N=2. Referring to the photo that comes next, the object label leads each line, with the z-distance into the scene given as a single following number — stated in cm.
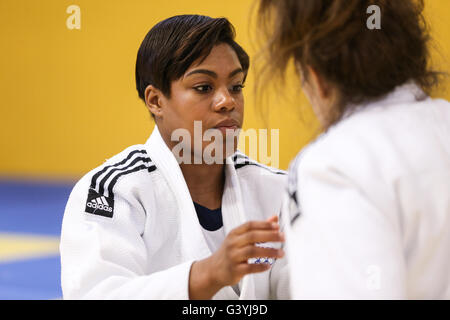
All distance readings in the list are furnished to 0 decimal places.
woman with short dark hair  213
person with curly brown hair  177
